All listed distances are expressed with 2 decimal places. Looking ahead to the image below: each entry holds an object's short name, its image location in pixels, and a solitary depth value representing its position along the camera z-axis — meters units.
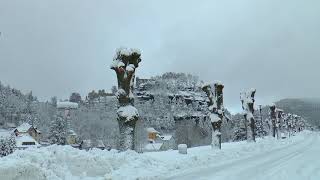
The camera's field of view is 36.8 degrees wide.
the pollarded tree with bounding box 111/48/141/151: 27.97
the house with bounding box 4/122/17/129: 125.32
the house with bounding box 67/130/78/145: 103.16
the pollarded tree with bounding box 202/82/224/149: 41.44
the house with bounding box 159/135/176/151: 91.16
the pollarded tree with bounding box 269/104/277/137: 85.94
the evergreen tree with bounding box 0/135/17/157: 50.91
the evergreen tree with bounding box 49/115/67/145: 85.63
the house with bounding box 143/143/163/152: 102.39
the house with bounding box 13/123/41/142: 98.56
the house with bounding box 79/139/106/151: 111.60
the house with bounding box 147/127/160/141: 128.95
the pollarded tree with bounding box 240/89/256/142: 56.53
